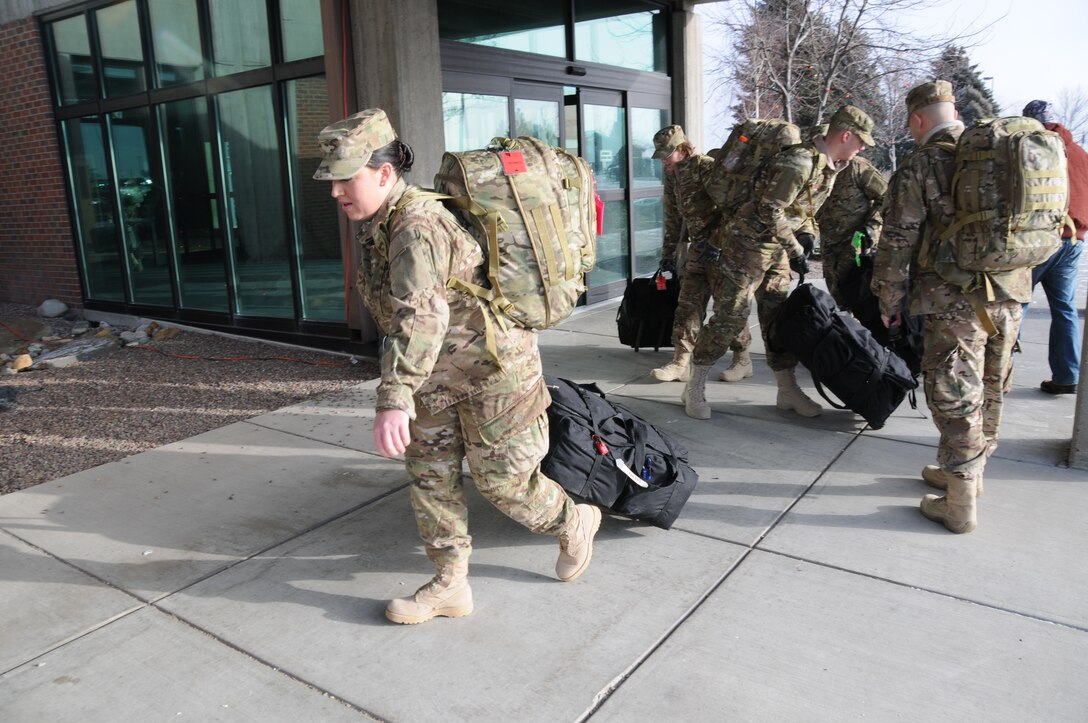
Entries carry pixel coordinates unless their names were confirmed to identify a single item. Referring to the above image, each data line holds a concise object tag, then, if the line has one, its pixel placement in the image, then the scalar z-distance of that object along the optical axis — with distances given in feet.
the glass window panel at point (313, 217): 22.25
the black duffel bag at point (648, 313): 20.71
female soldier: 7.77
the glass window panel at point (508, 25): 22.07
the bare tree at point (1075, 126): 82.83
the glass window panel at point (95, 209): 29.19
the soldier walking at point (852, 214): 19.31
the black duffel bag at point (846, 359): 15.17
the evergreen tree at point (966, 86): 50.64
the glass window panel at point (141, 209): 27.63
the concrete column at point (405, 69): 19.47
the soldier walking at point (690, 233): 18.31
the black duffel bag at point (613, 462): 10.85
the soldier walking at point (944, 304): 11.27
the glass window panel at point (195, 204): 25.66
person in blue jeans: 17.30
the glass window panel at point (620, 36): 27.43
